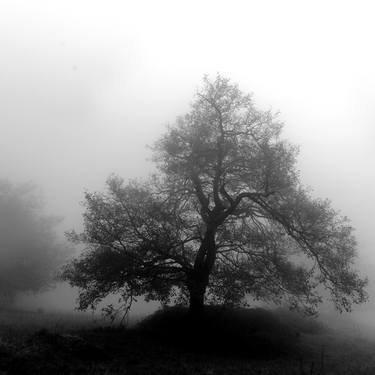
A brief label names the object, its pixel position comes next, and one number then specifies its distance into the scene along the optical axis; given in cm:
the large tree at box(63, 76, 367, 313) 2319
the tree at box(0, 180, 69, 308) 5038
